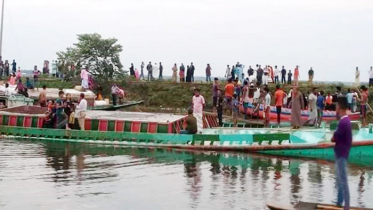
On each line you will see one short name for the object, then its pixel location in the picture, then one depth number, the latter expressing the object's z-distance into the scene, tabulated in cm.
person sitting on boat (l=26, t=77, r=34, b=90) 3681
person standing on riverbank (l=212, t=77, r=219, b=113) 2827
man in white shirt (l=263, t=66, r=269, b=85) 4234
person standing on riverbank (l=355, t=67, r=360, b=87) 4272
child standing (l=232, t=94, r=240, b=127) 2687
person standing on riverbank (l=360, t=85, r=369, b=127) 2833
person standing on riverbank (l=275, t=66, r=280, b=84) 4547
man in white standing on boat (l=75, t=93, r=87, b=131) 2402
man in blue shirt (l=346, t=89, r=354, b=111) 3134
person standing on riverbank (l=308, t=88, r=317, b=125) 2631
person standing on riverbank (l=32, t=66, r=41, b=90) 4420
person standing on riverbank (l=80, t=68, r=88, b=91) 3459
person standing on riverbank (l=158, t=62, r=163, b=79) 4888
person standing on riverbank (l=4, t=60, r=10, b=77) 4853
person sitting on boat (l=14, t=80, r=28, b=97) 3226
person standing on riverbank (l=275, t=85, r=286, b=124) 2592
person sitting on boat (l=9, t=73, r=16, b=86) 3658
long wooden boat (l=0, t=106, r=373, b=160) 2069
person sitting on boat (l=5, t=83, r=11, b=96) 3114
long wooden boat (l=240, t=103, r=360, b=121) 3209
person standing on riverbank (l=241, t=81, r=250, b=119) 3197
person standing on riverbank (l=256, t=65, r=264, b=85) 4136
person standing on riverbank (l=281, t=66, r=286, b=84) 4501
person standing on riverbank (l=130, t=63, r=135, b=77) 4916
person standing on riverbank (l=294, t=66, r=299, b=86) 4288
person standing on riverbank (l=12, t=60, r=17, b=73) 4854
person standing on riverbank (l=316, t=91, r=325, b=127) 2827
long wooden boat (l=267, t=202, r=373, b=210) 1081
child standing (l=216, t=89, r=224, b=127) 2669
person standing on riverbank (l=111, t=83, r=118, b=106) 3694
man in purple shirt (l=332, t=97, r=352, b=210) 1075
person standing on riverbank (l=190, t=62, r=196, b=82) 4665
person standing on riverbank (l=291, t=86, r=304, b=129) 2383
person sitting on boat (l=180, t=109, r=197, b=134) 2214
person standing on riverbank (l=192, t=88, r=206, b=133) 2286
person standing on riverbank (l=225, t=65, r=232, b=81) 4567
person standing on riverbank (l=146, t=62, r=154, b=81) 4853
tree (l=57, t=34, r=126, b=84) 4419
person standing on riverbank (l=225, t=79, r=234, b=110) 2756
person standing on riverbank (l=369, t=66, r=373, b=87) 4325
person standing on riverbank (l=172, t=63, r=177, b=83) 4791
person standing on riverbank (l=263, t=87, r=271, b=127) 2630
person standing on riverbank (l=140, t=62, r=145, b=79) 4946
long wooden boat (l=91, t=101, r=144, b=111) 3344
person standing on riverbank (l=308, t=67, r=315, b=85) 4589
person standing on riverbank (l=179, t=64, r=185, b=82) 4744
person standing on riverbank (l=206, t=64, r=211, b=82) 4653
